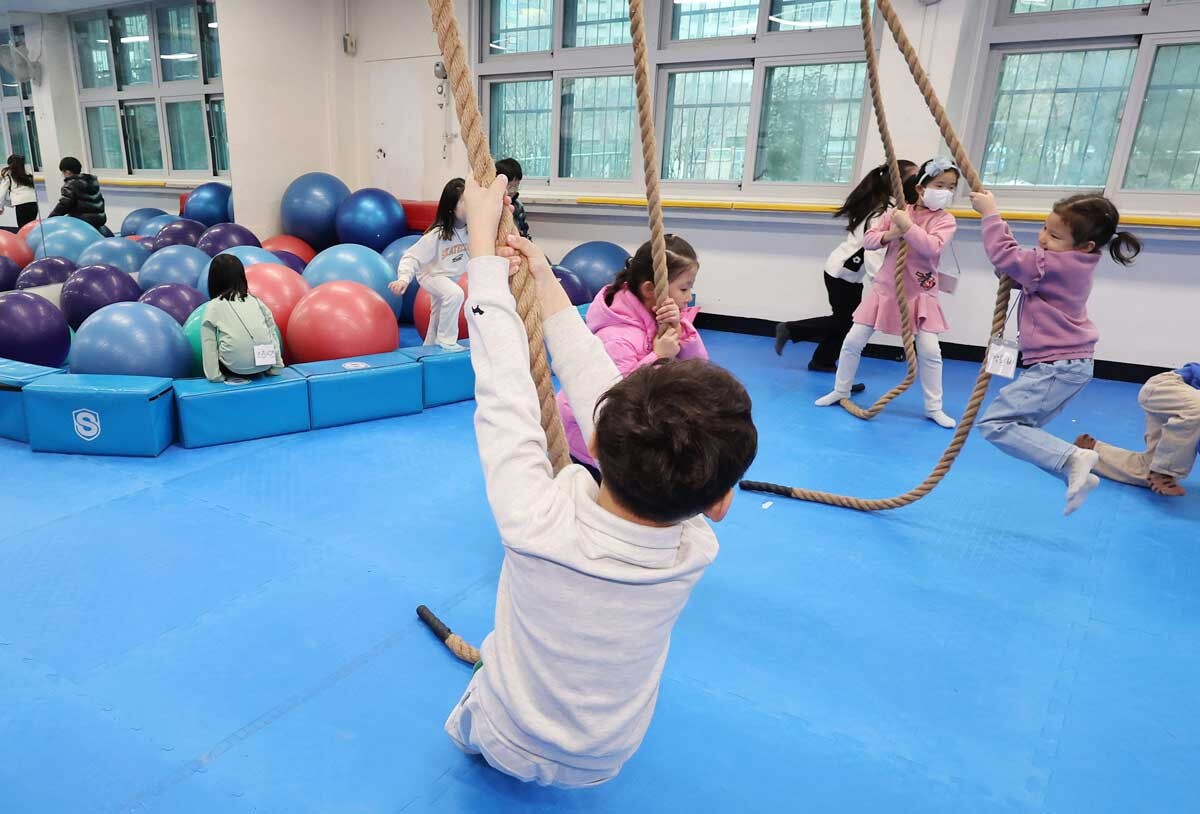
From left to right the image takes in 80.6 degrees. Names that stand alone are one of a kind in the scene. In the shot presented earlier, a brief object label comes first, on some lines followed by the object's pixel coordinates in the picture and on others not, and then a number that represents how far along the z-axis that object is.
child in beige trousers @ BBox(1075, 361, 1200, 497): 2.99
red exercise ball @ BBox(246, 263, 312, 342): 4.07
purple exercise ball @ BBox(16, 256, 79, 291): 4.68
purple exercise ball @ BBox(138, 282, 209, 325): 3.81
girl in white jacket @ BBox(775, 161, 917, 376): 4.30
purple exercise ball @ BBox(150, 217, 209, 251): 5.83
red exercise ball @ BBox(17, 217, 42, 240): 5.86
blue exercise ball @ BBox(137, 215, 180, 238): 6.61
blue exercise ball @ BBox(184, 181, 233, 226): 6.93
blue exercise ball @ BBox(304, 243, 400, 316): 4.72
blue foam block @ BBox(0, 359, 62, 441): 3.06
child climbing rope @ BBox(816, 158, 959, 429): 3.78
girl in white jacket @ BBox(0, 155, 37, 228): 5.78
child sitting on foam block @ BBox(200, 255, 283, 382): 3.26
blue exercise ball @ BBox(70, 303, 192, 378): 3.21
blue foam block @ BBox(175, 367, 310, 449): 3.16
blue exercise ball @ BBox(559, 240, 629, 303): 5.46
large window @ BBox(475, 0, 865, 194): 5.59
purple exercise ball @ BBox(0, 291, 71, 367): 3.55
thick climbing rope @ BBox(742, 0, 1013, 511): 2.09
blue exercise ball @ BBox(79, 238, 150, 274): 5.28
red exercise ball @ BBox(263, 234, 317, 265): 6.19
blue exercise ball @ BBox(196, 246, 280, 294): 4.56
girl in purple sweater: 2.34
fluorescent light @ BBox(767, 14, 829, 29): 5.50
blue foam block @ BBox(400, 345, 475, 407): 3.88
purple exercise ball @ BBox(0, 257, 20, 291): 4.98
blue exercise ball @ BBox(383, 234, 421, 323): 5.31
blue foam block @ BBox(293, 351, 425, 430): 3.49
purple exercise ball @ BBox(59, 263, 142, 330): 4.14
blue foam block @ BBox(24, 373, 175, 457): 2.98
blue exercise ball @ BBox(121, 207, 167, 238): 7.29
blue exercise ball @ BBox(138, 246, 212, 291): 4.74
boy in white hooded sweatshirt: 0.92
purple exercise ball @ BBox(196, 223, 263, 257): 5.46
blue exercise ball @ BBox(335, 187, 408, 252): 6.11
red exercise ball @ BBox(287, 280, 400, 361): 3.86
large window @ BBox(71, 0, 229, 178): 8.43
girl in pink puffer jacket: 1.96
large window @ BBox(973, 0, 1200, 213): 4.64
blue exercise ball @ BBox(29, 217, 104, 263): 5.57
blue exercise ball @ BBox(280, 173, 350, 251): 6.52
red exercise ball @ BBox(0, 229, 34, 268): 5.63
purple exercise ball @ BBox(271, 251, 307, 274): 5.44
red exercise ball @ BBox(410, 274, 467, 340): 4.61
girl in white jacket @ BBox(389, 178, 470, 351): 4.10
